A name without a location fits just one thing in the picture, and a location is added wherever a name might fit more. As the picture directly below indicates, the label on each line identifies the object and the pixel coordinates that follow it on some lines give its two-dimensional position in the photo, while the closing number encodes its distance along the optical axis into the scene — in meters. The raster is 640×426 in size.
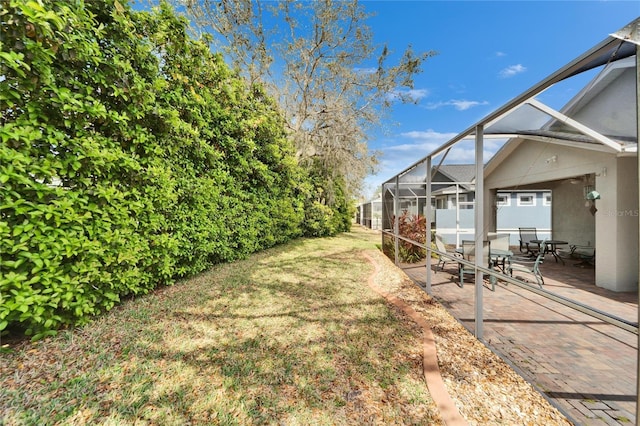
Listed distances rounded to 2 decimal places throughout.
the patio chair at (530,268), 4.54
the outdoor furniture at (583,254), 6.46
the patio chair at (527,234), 9.21
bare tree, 9.60
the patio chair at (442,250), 5.50
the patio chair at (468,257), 4.76
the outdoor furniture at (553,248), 7.33
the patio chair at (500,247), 5.40
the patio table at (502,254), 5.17
